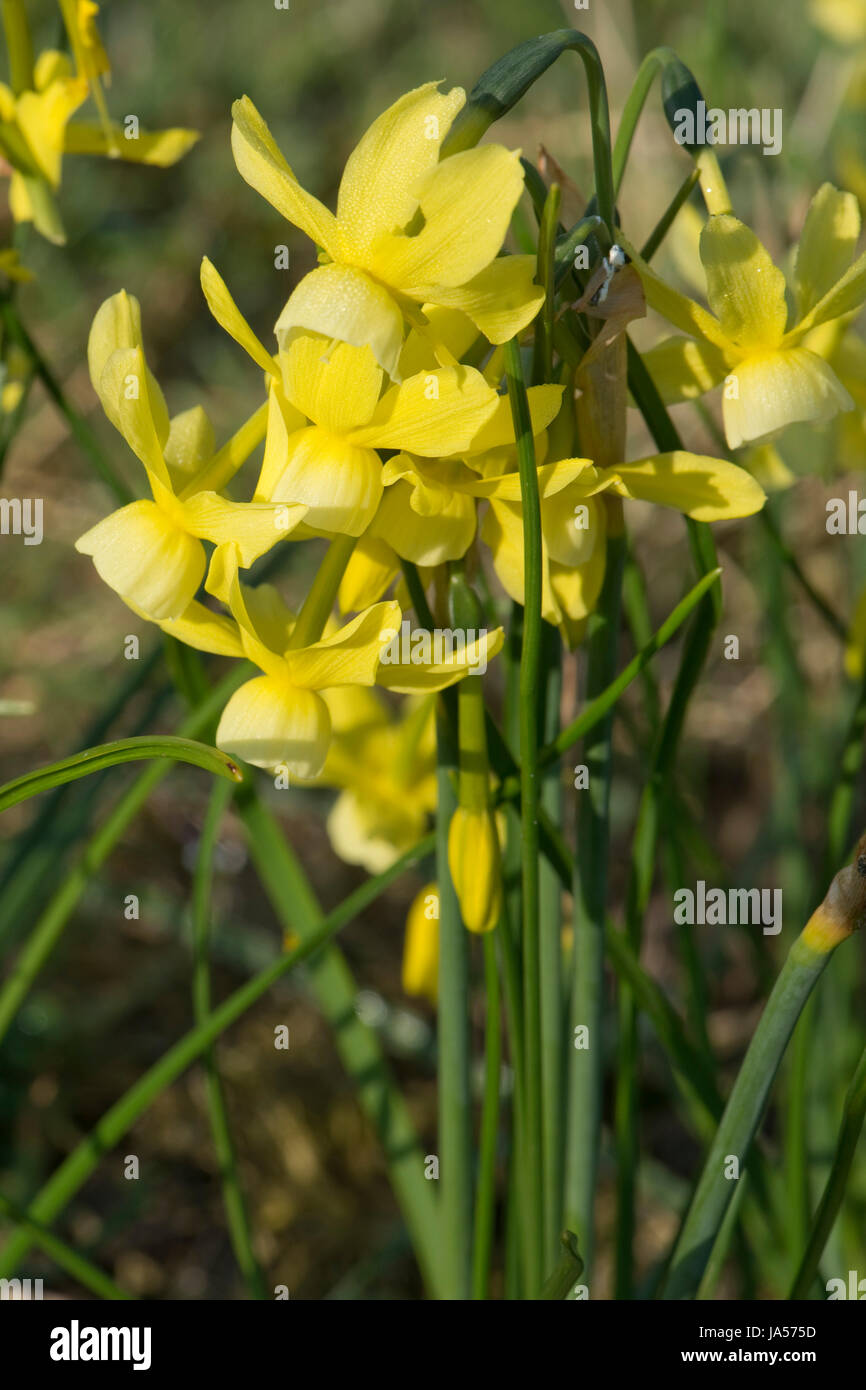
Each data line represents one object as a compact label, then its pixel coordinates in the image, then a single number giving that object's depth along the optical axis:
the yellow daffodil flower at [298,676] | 0.48
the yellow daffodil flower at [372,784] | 0.59
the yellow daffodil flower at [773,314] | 0.48
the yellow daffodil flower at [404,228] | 0.46
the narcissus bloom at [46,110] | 0.54
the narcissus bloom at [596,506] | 0.48
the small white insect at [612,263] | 0.47
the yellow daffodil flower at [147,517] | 0.47
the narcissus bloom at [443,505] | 0.48
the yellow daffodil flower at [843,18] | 0.88
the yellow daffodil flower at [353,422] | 0.46
